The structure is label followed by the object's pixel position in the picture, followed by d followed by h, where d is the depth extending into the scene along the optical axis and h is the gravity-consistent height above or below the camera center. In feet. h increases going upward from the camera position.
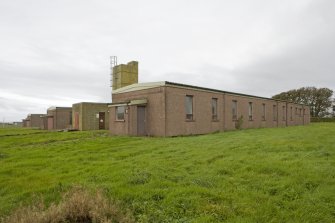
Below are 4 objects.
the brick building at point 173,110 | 69.41 +2.49
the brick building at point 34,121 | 219.49 -0.75
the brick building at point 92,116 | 120.47 +1.55
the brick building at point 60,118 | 151.84 +1.01
